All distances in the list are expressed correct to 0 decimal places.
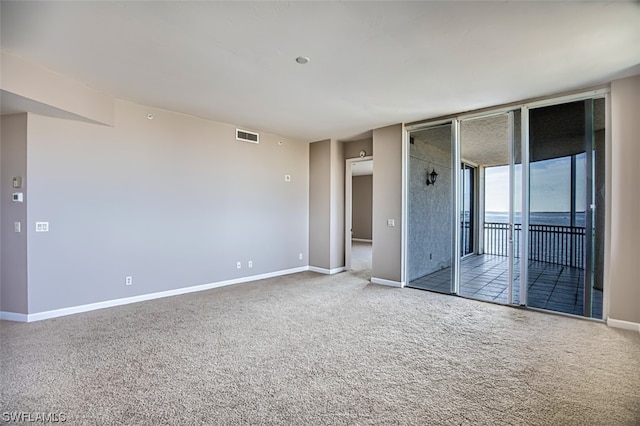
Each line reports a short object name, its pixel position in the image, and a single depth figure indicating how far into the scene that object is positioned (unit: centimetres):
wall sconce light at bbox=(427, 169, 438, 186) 621
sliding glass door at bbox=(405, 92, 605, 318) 386
